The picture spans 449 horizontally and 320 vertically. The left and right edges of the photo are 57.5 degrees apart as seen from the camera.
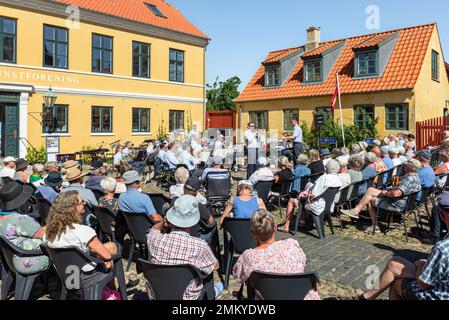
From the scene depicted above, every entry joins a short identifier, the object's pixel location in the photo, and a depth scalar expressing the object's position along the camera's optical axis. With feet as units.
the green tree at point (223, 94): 157.79
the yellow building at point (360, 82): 64.59
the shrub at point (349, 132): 64.18
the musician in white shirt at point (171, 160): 37.37
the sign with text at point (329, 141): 63.31
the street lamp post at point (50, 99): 58.65
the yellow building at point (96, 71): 57.57
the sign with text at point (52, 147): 55.21
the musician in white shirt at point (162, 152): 38.60
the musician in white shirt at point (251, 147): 39.47
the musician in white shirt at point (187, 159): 36.04
